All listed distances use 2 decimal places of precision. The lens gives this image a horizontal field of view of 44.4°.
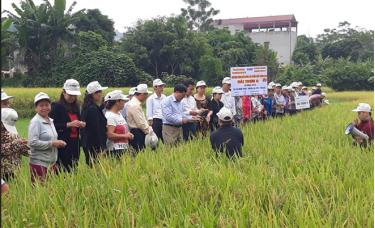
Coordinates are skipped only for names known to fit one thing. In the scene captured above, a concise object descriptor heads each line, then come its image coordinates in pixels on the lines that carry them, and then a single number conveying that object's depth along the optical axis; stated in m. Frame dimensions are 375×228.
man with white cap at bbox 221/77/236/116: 7.80
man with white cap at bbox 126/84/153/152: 5.16
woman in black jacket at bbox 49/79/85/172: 4.00
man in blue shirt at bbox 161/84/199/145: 5.85
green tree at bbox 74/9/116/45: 31.01
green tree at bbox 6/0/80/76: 22.33
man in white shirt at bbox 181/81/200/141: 6.42
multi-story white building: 48.59
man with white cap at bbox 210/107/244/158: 4.56
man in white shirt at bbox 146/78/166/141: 6.31
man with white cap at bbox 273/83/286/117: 10.34
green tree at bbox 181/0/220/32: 49.16
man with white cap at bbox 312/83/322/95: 14.80
